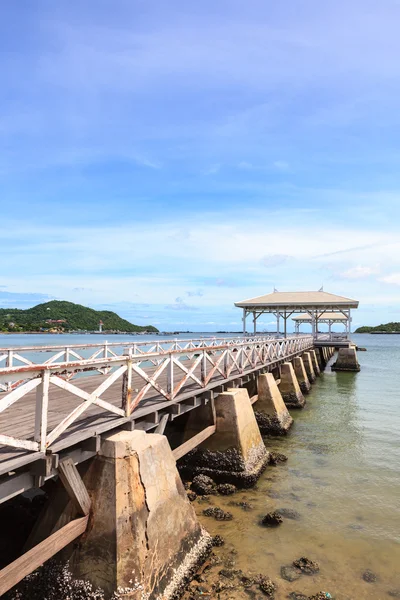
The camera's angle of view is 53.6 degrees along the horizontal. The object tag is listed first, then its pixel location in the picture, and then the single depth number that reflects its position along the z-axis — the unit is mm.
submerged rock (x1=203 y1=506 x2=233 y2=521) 7729
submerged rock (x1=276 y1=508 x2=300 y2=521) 7914
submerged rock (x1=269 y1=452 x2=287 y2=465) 10883
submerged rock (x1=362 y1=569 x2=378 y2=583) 6038
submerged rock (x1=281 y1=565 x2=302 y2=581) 6016
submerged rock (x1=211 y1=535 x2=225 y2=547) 6735
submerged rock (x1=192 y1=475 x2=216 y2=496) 8820
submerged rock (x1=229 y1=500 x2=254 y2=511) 8236
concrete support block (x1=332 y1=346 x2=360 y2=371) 35719
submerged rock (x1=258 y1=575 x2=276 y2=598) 5627
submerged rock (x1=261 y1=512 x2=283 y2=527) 7539
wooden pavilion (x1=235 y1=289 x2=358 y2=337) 31017
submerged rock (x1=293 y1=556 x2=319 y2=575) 6188
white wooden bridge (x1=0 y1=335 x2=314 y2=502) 4332
